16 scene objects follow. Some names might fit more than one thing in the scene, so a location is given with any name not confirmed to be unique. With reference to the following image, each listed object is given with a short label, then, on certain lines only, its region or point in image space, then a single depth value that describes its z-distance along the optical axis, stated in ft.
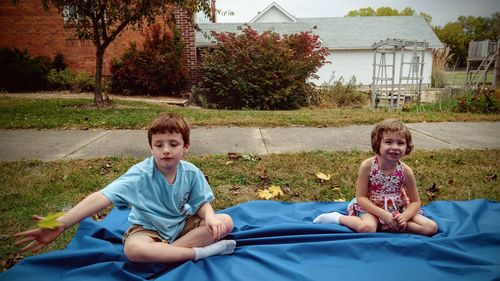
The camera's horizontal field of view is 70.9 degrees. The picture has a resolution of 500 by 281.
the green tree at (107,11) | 28.04
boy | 7.27
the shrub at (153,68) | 44.37
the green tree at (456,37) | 153.43
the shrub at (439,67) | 69.63
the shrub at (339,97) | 43.51
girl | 8.77
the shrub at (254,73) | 37.40
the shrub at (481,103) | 27.53
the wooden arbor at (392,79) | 41.06
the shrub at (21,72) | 42.32
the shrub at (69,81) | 44.52
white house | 82.23
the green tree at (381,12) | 226.25
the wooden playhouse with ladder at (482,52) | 54.24
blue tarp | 7.21
